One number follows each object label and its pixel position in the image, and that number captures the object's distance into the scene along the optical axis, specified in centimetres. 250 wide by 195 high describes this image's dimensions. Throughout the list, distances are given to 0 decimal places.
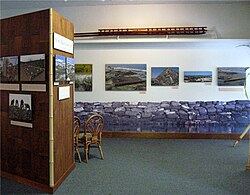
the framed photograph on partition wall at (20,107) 334
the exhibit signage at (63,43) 325
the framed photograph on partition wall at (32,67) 321
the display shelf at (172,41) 587
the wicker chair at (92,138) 435
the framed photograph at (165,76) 622
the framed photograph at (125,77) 629
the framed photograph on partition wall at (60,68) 325
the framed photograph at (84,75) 643
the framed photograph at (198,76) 620
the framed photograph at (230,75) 615
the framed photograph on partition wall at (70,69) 370
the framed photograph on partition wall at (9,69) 352
